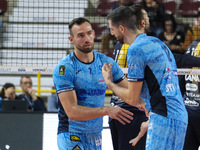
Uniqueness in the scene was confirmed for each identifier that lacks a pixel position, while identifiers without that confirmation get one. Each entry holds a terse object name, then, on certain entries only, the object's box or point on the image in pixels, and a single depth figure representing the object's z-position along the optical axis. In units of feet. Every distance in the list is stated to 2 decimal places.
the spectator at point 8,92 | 50.11
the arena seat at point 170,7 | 74.95
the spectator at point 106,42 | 61.67
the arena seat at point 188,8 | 75.72
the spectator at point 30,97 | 48.98
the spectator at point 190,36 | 56.80
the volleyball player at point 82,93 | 24.20
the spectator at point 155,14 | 59.82
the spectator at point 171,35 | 56.03
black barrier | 41.91
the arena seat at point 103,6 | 74.99
